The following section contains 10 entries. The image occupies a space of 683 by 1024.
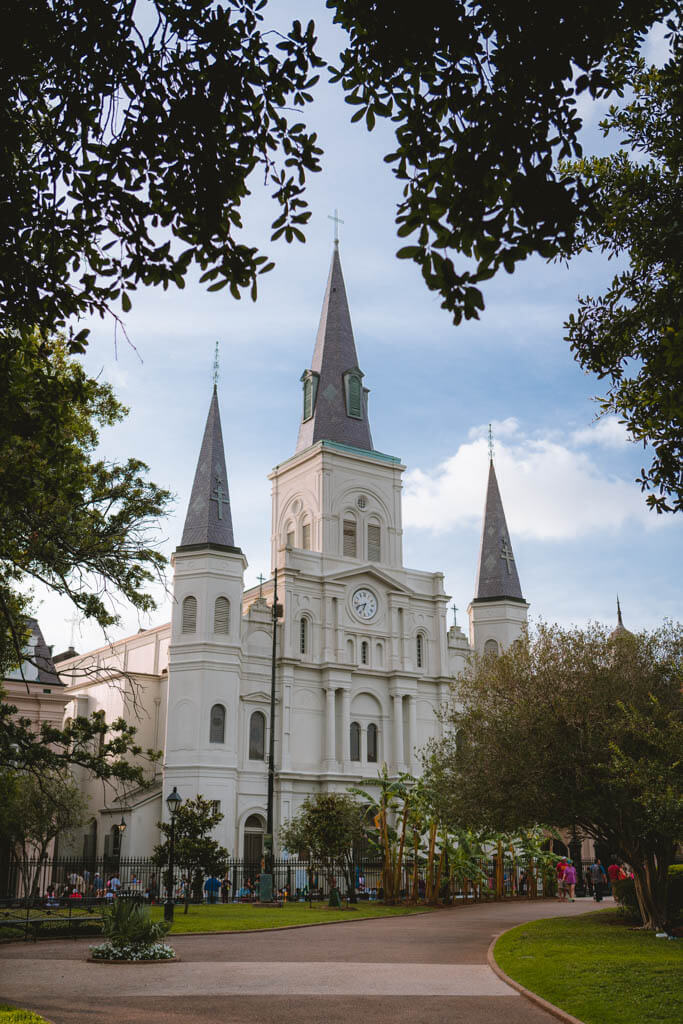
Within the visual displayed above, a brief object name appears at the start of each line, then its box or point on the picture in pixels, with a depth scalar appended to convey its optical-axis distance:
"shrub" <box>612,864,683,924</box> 21.48
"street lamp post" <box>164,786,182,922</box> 23.94
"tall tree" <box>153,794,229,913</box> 30.71
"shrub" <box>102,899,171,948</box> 16.64
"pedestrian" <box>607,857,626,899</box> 31.97
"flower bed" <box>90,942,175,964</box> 16.22
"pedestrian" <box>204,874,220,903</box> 35.33
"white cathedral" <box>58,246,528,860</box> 45.44
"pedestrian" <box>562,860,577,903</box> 36.91
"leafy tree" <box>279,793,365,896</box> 33.03
